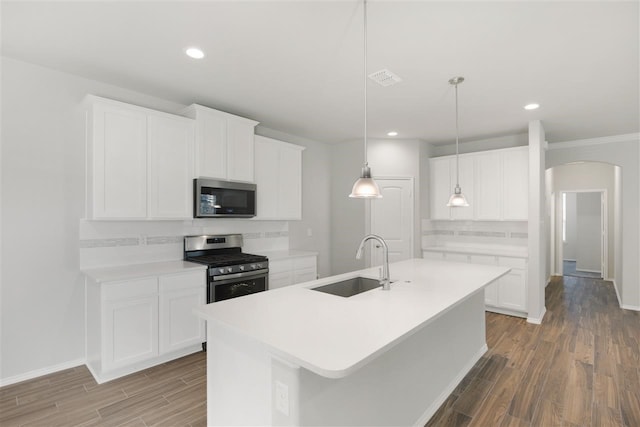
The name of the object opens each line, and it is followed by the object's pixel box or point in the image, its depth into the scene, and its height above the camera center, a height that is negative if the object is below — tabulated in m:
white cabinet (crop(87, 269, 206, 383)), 2.66 -0.94
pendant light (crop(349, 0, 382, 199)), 2.14 +0.18
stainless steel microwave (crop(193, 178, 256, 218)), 3.39 +0.17
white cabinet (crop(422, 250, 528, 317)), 4.41 -1.04
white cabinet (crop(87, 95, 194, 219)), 2.80 +0.49
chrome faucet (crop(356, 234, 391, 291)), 2.25 -0.42
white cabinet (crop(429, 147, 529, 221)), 4.59 +0.44
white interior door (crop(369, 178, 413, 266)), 5.14 -0.09
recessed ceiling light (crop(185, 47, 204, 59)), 2.41 +1.23
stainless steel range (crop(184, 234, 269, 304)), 3.26 -0.55
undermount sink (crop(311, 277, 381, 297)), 2.41 -0.57
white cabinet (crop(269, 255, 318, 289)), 3.89 -0.72
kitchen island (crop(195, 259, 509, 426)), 1.33 -0.67
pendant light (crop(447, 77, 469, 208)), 3.02 +0.14
